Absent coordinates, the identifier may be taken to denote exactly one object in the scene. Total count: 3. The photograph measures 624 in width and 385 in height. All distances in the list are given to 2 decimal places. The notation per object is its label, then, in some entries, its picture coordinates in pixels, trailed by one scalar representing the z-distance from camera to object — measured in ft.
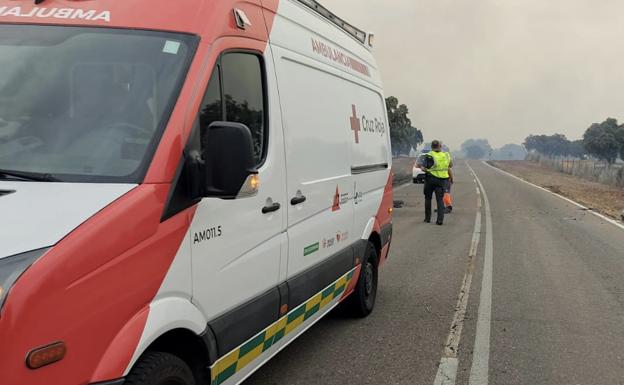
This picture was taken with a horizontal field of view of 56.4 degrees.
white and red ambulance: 6.79
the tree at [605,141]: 273.33
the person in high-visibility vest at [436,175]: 43.22
